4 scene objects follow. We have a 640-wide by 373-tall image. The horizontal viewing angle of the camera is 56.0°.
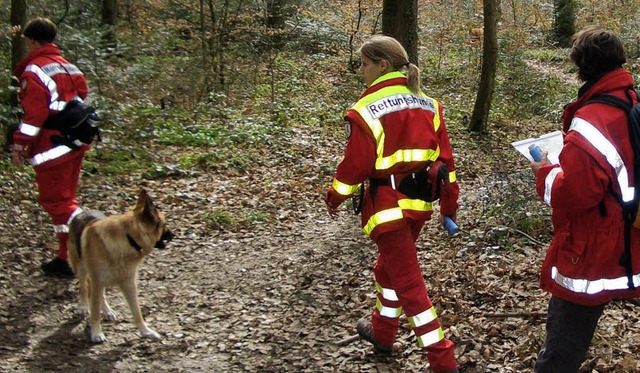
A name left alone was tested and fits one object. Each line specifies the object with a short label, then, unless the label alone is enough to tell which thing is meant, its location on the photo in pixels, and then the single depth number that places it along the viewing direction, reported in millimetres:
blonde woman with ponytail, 4203
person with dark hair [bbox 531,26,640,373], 3053
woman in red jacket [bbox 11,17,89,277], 5895
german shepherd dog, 5094
